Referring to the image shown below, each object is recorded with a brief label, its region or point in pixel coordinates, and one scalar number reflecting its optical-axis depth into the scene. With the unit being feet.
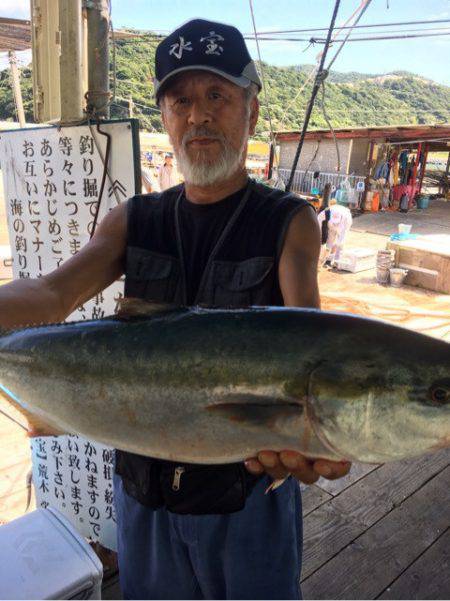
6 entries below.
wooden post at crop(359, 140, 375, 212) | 79.87
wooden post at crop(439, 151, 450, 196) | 104.47
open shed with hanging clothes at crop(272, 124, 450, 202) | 76.28
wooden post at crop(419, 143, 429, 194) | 90.88
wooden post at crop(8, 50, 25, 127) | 45.15
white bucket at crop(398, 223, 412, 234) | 43.88
